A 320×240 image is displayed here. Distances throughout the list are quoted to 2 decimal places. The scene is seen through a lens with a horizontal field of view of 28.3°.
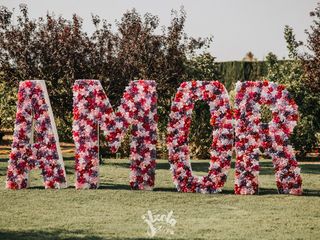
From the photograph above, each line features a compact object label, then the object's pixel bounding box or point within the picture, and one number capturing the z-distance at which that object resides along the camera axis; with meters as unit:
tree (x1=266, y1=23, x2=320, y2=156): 23.94
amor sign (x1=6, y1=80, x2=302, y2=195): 12.88
